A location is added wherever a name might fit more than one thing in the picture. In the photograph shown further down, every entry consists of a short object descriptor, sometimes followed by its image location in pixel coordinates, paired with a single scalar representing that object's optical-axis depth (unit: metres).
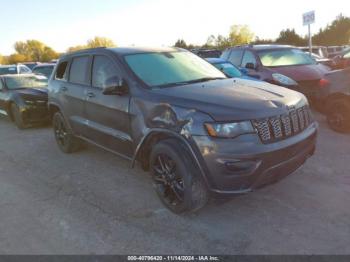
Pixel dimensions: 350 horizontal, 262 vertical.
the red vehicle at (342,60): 8.83
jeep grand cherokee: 3.34
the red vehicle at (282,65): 8.38
